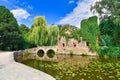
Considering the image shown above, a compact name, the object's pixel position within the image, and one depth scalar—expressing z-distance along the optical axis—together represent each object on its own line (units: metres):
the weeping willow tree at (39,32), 14.49
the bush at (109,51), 11.31
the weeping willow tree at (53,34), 14.87
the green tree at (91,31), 13.12
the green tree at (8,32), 12.40
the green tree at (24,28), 16.78
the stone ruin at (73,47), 13.44
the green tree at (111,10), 11.86
